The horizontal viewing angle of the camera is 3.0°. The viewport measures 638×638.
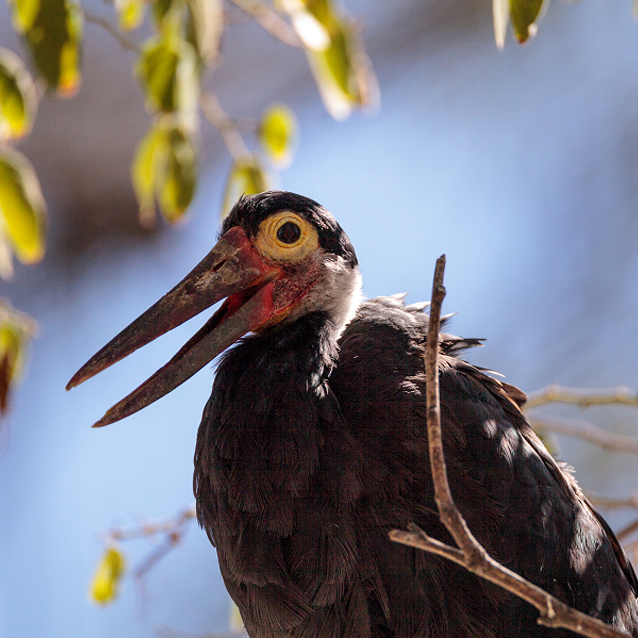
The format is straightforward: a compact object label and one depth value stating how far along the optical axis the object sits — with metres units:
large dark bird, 7.95
